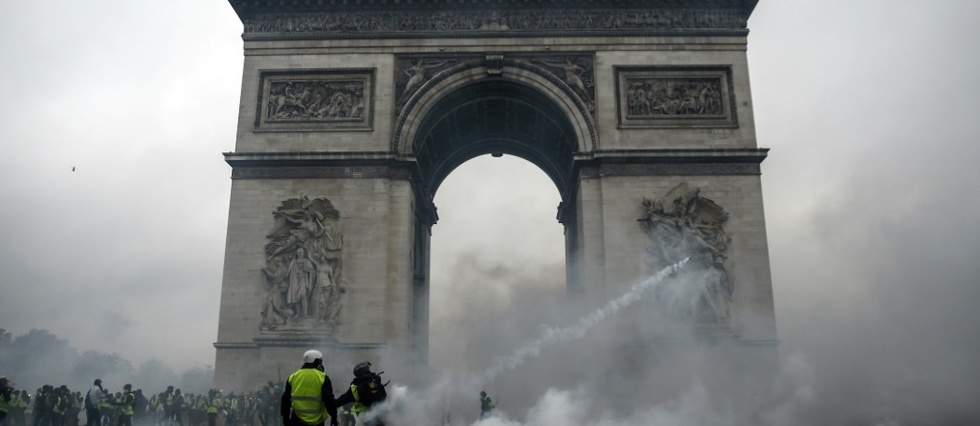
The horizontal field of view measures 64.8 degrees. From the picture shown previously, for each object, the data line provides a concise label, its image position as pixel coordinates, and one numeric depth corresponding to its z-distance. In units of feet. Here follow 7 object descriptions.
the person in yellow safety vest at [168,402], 70.49
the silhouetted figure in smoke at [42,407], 58.29
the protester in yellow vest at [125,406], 59.16
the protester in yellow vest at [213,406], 65.21
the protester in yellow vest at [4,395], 47.67
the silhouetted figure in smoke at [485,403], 62.93
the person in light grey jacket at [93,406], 57.26
